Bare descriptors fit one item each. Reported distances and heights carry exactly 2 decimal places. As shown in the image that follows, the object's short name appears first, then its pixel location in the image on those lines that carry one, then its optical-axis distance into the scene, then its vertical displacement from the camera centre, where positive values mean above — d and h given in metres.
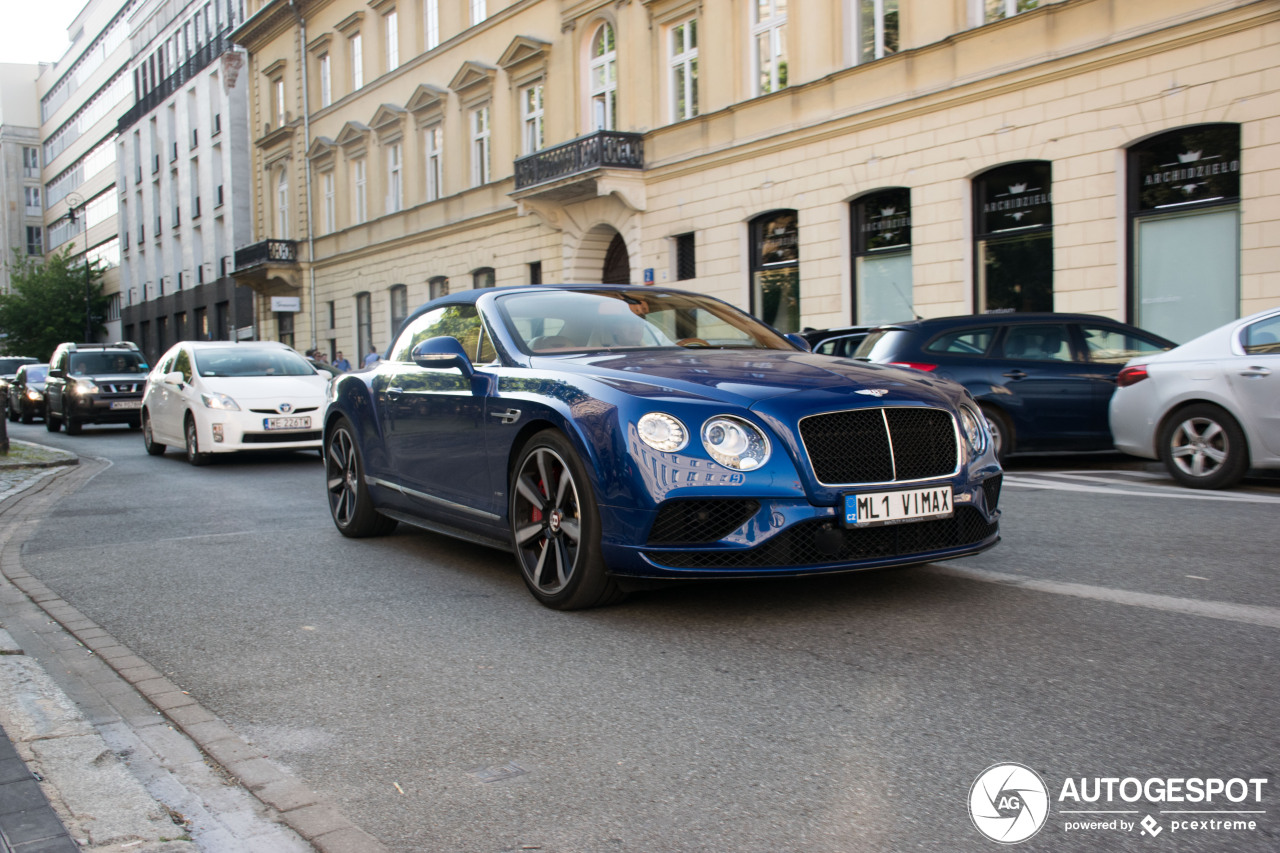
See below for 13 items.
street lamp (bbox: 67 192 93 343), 63.03 +6.85
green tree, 69.88 +3.37
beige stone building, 15.34 +3.34
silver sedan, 8.92 -0.53
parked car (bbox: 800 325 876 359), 12.89 +0.07
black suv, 21.77 -0.41
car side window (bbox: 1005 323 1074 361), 11.50 -0.01
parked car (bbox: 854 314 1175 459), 11.23 -0.21
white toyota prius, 13.66 -0.47
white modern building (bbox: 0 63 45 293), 94.06 +15.47
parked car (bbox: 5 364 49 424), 28.72 -0.71
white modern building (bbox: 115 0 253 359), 50.09 +8.96
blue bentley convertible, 4.50 -0.42
